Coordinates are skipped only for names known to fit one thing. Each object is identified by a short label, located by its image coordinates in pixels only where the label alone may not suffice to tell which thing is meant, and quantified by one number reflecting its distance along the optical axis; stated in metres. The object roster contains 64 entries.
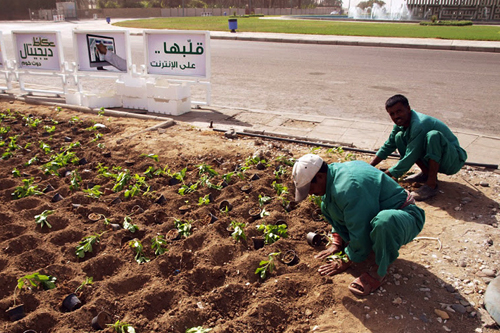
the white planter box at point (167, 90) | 8.23
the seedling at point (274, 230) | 4.10
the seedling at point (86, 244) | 3.78
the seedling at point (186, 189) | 4.93
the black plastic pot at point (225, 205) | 4.61
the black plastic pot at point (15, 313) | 3.04
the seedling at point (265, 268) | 3.52
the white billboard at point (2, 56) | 10.43
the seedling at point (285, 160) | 5.64
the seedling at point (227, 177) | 5.18
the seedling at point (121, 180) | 5.01
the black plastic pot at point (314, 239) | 3.94
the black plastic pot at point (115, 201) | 4.67
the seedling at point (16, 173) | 5.33
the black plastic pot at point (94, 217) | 4.32
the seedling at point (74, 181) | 5.02
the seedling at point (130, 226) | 4.14
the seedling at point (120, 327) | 2.94
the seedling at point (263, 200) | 4.70
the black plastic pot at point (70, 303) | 3.16
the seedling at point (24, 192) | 4.80
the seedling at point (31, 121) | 7.30
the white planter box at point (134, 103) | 8.66
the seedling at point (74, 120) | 7.59
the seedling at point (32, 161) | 5.67
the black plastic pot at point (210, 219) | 4.31
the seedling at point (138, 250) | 3.72
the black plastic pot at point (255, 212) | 4.47
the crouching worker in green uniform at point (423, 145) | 4.71
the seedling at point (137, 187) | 4.85
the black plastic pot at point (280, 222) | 4.31
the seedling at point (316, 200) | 4.63
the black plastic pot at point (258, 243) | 3.95
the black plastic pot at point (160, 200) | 4.70
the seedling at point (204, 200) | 4.67
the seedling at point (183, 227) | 4.12
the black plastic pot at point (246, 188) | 4.97
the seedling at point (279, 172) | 5.30
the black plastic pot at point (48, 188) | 4.93
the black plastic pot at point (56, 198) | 4.70
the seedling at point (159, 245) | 3.81
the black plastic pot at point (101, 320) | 2.98
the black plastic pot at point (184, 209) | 4.58
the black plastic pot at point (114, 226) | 4.16
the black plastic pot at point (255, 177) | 5.23
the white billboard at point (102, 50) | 8.95
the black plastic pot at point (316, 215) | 4.45
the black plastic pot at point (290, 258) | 3.70
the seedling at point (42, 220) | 4.19
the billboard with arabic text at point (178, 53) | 8.59
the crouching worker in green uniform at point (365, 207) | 3.14
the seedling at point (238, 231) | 4.03
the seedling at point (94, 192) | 4.79
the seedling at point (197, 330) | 2.93
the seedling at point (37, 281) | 3.31
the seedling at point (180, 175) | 5.28
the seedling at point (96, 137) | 6.63
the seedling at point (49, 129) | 7.00
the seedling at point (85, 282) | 3.31
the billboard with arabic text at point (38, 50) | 9.68
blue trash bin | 27.67
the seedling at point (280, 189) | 4.89
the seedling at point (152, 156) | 5.84
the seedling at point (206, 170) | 5.40
